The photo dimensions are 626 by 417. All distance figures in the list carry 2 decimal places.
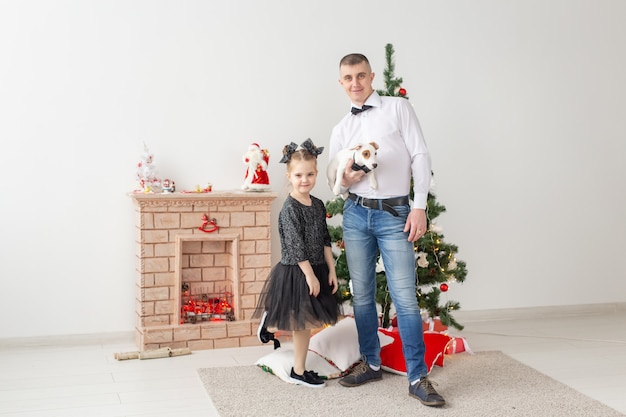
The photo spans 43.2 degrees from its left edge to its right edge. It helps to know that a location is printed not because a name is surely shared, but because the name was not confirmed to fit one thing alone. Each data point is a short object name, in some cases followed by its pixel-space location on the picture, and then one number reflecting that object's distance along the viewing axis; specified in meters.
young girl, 3.54
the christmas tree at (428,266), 4.17
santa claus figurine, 4.58
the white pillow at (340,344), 3.86
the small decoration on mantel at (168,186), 4.49
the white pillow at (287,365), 3.74
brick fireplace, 4.44
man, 3.40
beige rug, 3.25
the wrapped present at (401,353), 3.85
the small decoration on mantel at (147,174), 4.48
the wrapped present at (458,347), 4.23
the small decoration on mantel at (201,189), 4.55
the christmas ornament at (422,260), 4.11
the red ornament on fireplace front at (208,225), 4.52
